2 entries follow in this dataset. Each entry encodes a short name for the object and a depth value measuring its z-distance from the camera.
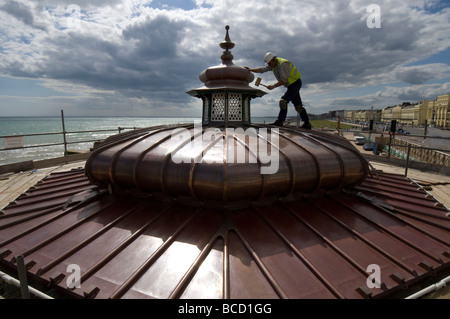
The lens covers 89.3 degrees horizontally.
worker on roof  9.10
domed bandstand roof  4.07
